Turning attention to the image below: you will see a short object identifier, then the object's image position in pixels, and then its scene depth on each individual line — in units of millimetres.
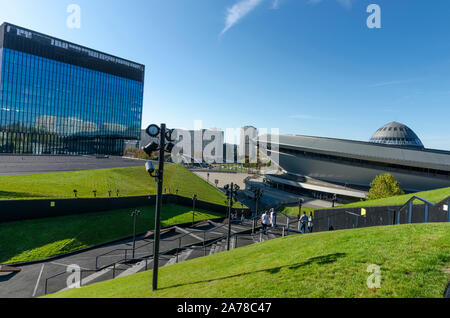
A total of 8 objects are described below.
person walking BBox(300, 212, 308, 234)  14945
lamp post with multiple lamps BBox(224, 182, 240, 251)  16438
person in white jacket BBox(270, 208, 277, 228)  16633
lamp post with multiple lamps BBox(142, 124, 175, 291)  6605
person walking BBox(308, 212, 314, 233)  16077
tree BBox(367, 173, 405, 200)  34312
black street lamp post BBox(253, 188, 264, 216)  23875
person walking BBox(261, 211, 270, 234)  16044
